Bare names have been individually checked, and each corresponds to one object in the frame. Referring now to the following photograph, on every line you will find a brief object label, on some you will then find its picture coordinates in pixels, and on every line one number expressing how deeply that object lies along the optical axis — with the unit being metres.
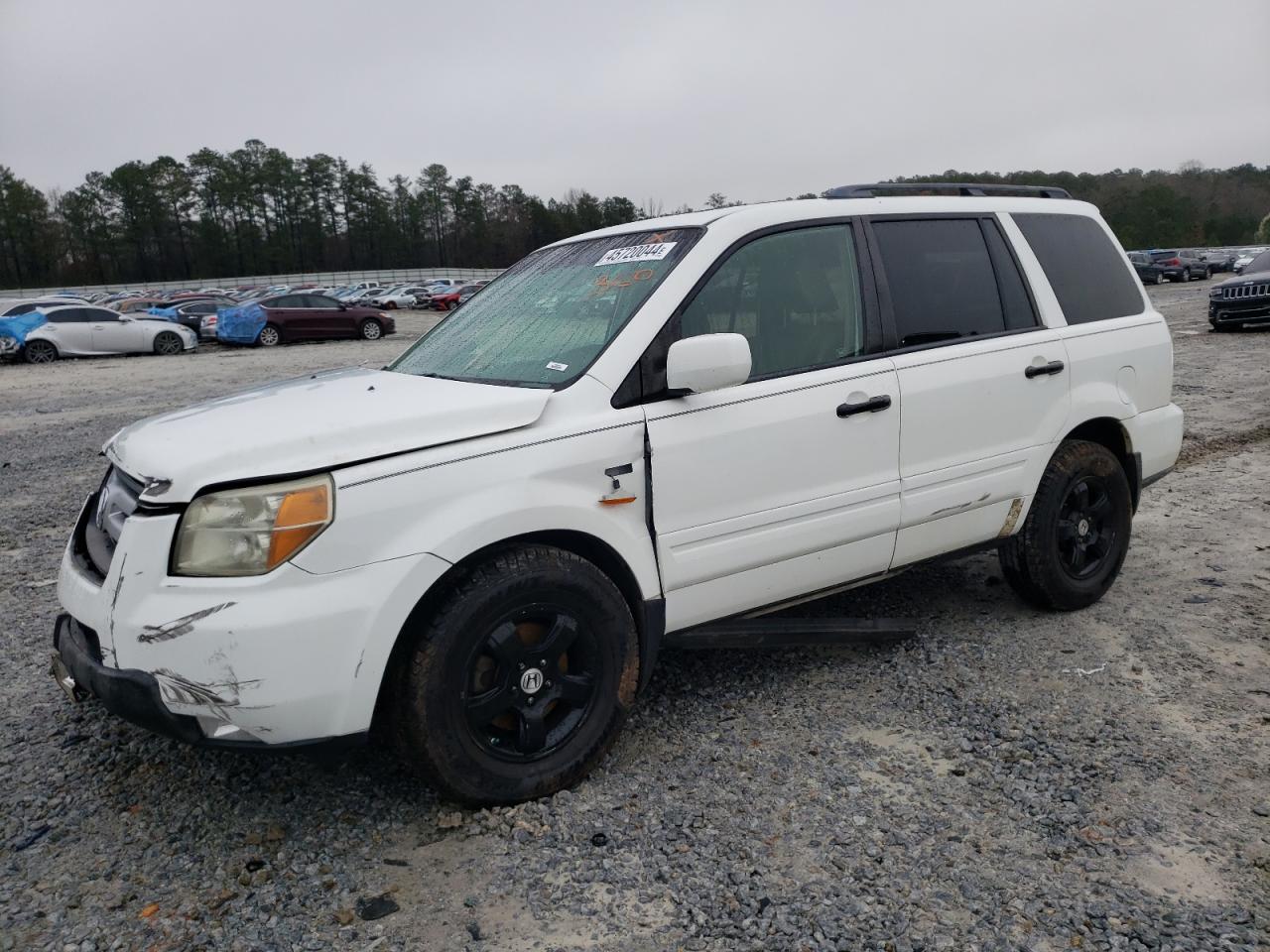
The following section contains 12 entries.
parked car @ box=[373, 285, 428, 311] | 50.69
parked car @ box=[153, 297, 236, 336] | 30.62
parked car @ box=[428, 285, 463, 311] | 46.94
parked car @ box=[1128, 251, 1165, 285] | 42.12
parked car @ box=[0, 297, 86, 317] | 24.33
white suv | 2.60
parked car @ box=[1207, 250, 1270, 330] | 17.55
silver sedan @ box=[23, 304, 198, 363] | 23.42
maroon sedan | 27.53
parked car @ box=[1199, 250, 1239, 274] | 47.59
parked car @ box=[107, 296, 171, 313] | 33.03
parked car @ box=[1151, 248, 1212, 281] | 42.56
